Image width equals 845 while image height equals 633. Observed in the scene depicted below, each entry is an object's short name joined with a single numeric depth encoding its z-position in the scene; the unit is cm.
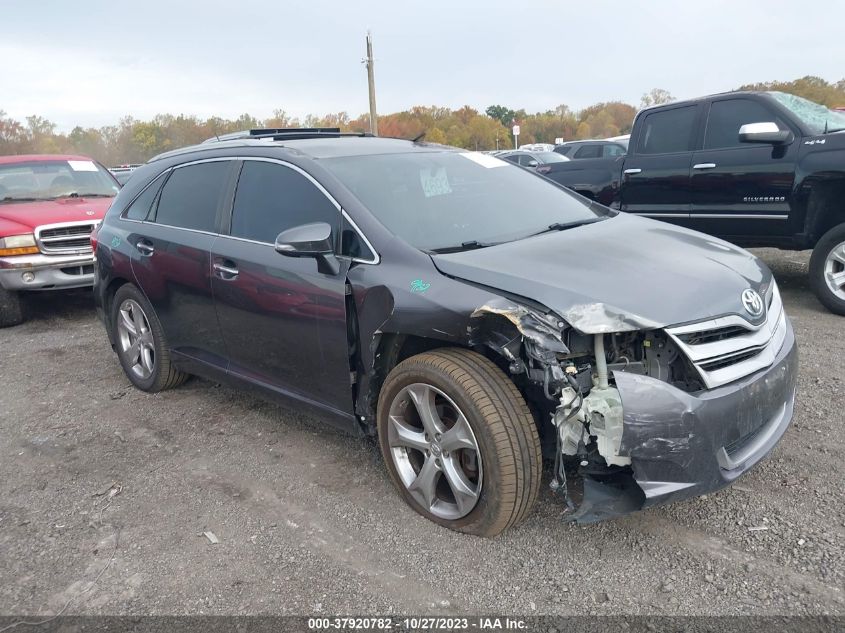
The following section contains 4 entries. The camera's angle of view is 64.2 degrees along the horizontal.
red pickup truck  704
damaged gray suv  254
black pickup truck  570
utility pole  2931
